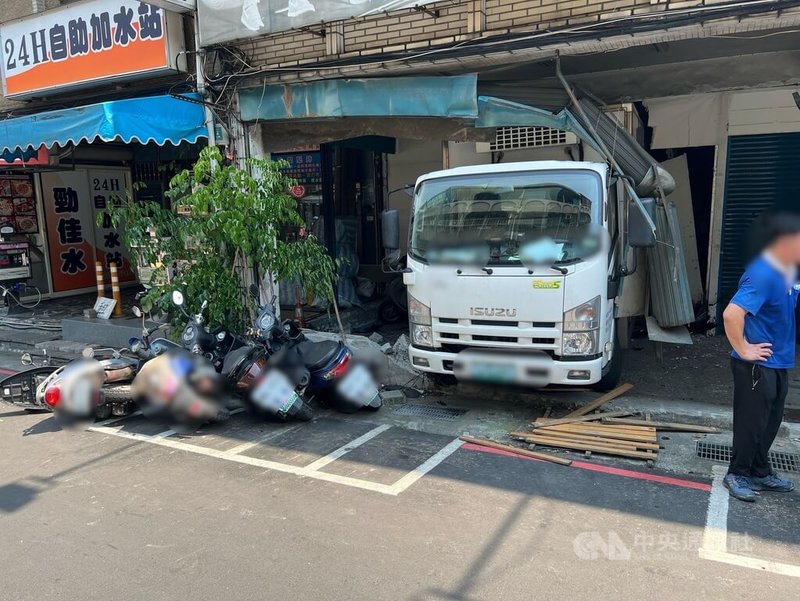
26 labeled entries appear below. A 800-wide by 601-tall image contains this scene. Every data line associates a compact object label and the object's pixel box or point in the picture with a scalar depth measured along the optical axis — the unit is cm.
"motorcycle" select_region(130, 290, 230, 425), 555
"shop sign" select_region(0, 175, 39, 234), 1169
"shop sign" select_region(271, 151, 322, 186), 1046
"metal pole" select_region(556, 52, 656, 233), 634
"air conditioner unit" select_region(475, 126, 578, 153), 812
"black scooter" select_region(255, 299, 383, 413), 590
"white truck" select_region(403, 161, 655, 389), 525
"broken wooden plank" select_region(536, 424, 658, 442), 508
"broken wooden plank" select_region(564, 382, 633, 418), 575
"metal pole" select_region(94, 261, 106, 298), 978
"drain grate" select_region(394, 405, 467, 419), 608
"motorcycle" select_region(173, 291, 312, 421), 566
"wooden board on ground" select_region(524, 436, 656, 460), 481
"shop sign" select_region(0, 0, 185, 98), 844
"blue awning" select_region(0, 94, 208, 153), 739
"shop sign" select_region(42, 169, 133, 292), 1247
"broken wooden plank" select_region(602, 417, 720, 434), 535
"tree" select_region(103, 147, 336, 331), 697
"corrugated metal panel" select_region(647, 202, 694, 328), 664
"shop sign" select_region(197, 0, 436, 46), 661
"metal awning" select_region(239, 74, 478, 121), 678
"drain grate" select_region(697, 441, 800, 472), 468
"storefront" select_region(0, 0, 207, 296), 770
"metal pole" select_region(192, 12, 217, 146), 799
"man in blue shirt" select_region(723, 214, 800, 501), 391
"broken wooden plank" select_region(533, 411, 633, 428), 545
